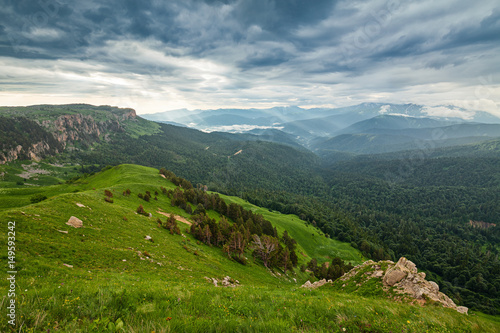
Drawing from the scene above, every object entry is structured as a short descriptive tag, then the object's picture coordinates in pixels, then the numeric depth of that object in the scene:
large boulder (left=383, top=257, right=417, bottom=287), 21.67
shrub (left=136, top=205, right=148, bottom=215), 48.52
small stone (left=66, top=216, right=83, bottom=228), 27.64
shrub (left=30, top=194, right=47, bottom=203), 46.04
